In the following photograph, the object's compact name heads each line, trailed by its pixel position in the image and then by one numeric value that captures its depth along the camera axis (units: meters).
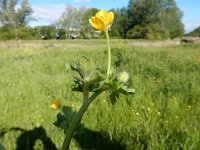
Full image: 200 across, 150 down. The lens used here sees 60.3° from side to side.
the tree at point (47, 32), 33.54
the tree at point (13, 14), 15.95
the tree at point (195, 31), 42.71
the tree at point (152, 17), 30.68
